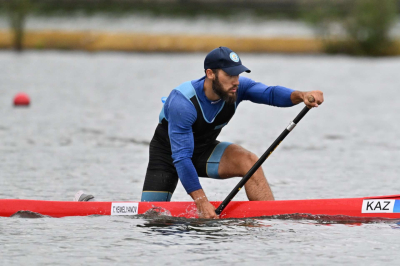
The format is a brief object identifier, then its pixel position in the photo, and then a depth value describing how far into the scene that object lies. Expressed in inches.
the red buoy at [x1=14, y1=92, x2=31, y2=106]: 1857.5
